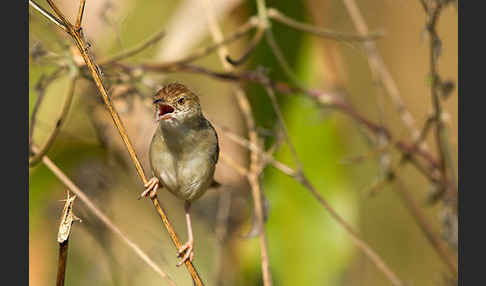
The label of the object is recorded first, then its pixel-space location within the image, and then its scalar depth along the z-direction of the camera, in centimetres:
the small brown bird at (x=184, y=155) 408
